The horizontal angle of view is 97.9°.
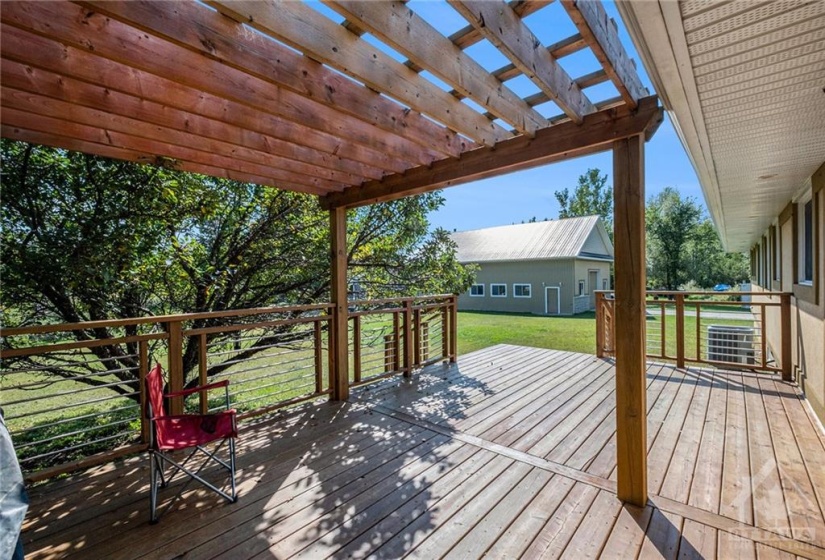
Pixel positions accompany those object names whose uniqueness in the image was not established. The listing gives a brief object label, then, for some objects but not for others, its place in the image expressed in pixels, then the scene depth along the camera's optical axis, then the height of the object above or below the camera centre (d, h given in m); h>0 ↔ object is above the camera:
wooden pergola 1.52 +1.05
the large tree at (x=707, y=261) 19.69 +1.09
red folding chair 2.16 -0.98
